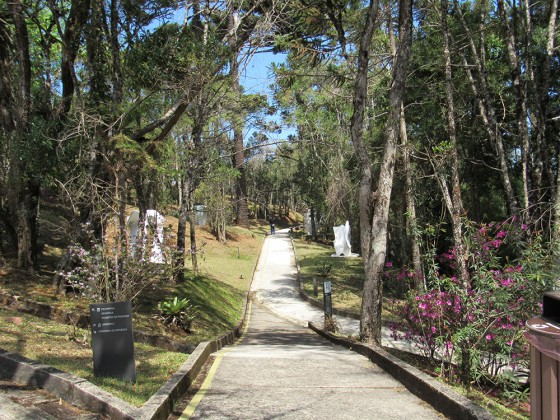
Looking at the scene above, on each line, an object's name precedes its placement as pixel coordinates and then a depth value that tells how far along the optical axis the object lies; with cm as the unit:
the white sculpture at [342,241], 3844
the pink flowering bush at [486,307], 642
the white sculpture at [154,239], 902
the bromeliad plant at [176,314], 1148
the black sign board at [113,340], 527
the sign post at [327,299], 1425
